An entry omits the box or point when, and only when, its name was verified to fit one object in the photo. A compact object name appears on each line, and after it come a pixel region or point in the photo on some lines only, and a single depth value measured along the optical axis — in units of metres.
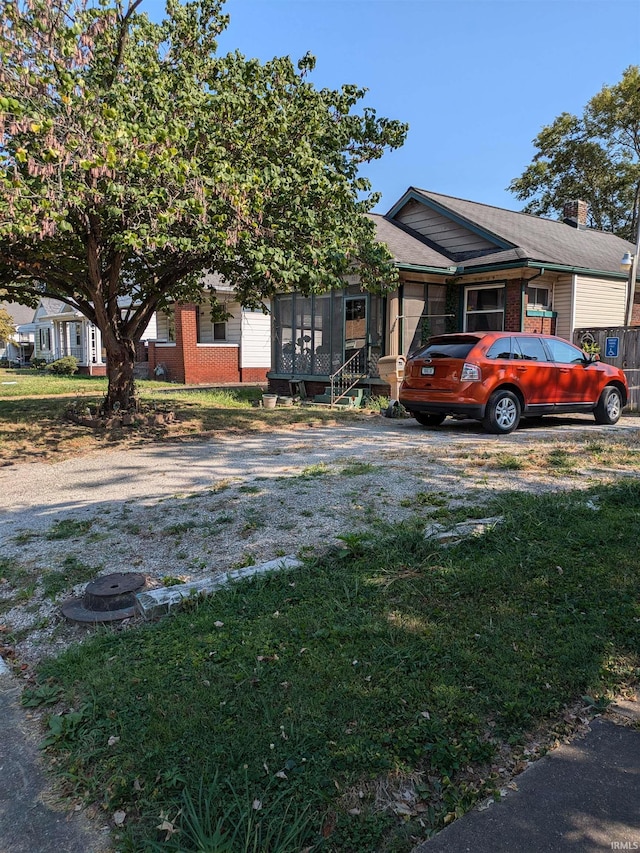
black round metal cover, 3.65
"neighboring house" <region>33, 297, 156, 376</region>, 30.44
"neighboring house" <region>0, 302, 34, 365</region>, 45.69
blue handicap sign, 15.45
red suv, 10.34
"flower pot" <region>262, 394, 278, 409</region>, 15.73
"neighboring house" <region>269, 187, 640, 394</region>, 16.12
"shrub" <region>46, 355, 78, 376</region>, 30.27
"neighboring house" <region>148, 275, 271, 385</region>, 23.34
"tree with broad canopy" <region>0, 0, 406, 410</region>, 6.86
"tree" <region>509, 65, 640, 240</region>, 33.75
